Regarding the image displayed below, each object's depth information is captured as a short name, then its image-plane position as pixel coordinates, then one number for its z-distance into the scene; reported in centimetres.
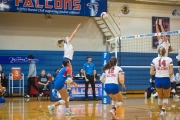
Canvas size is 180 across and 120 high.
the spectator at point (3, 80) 1602
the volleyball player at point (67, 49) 987
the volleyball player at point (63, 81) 896
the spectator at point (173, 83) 1623
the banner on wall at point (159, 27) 2022
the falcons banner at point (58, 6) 1661
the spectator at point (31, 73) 1644
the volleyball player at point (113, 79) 790
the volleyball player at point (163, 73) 860
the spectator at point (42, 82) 1535
